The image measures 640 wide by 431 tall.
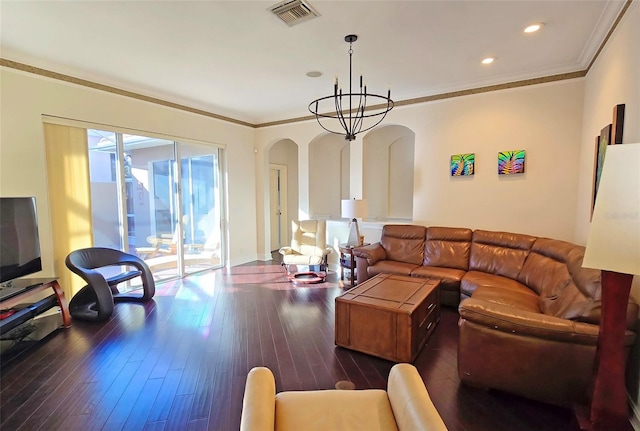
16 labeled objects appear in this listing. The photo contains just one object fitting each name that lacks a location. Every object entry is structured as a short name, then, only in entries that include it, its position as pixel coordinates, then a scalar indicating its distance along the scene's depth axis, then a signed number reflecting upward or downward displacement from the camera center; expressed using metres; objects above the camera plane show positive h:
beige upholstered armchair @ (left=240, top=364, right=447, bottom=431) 1.25 -0.99
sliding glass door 4.32 -0.06
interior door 7.69 -0.22
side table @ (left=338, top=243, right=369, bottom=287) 4.84 -1.00
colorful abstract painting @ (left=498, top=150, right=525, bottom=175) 4.17 +0.45
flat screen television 3.04 -0.42
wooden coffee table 2.69 -1.11
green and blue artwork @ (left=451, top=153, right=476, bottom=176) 4.50 +0.46
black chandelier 5.08 +1.49
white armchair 5.35 -0.91
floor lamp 1.62 -0.36
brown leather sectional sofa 2.00 -0.94
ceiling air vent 2.47 +1.51
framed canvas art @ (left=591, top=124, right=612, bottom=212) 2.68 +0.43
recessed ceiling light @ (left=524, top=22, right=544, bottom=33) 2.84 +1.54
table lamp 4.97 -0.27
